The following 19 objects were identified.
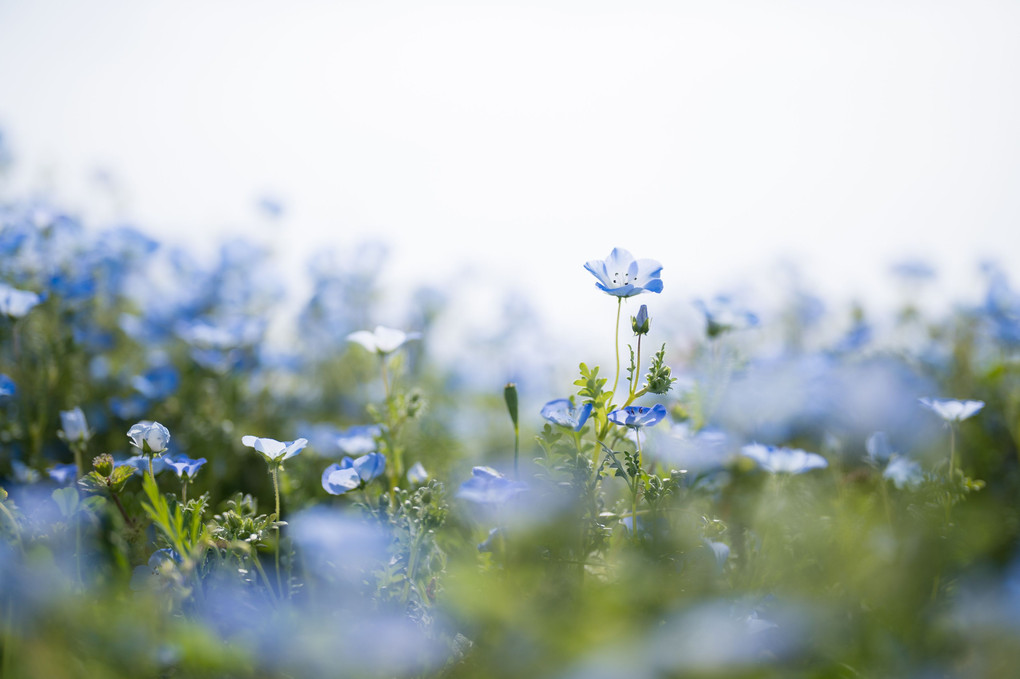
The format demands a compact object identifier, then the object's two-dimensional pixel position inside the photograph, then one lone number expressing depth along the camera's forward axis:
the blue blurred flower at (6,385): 0.84
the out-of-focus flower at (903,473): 0.86
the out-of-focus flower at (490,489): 0.78
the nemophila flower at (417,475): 0.84
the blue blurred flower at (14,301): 0.91
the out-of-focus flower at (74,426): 0.84
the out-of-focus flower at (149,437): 0.79
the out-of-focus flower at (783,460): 0.85
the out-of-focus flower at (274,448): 0.79
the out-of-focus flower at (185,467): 0.80
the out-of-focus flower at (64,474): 0.85
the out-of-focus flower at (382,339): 0.86
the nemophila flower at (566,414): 0.79
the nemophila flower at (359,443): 0.85
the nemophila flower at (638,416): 0.78
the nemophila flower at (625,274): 0.79
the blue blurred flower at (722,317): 0.89
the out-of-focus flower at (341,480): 0.81
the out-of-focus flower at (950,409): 0.85
